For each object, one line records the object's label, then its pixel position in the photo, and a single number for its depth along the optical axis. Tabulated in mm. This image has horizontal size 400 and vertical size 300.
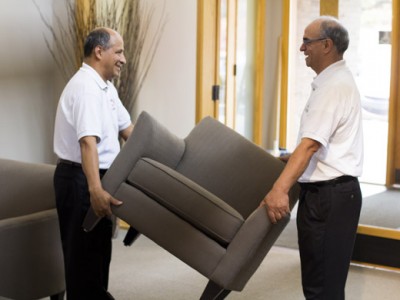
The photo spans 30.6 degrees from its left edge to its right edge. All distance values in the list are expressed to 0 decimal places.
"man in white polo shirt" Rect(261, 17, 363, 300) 3082
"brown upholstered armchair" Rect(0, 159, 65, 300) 3627
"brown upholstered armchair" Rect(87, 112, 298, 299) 3232
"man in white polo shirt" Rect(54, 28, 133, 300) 3459
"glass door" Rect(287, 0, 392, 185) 5004
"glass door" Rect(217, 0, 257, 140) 5590
